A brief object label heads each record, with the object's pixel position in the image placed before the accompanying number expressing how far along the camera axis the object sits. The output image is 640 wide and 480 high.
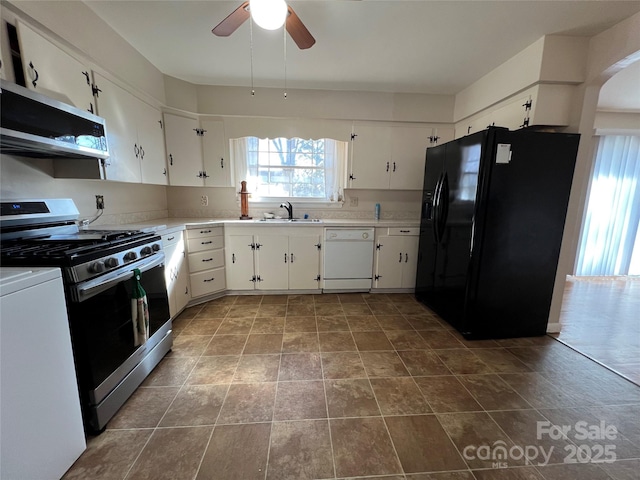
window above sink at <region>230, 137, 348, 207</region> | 3.57
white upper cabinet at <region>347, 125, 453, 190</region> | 3.37
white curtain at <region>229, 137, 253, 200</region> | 3.51
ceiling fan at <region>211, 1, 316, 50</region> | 1.59
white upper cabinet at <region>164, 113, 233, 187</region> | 3.03
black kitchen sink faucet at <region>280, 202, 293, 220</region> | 3.44
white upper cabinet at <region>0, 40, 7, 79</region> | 1.37
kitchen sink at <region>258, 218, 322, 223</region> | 3.18
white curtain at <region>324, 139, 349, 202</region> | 3.65
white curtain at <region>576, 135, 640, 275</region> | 3.95
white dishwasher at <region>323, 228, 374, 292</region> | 3.21
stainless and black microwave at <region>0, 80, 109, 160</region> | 1.22
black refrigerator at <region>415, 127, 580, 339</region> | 2.10
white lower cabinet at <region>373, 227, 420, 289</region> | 3.25
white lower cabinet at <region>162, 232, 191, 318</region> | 2.39
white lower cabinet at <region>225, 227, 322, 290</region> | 3.13
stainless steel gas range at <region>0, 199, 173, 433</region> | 1.22
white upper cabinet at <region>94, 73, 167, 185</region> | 2.06
